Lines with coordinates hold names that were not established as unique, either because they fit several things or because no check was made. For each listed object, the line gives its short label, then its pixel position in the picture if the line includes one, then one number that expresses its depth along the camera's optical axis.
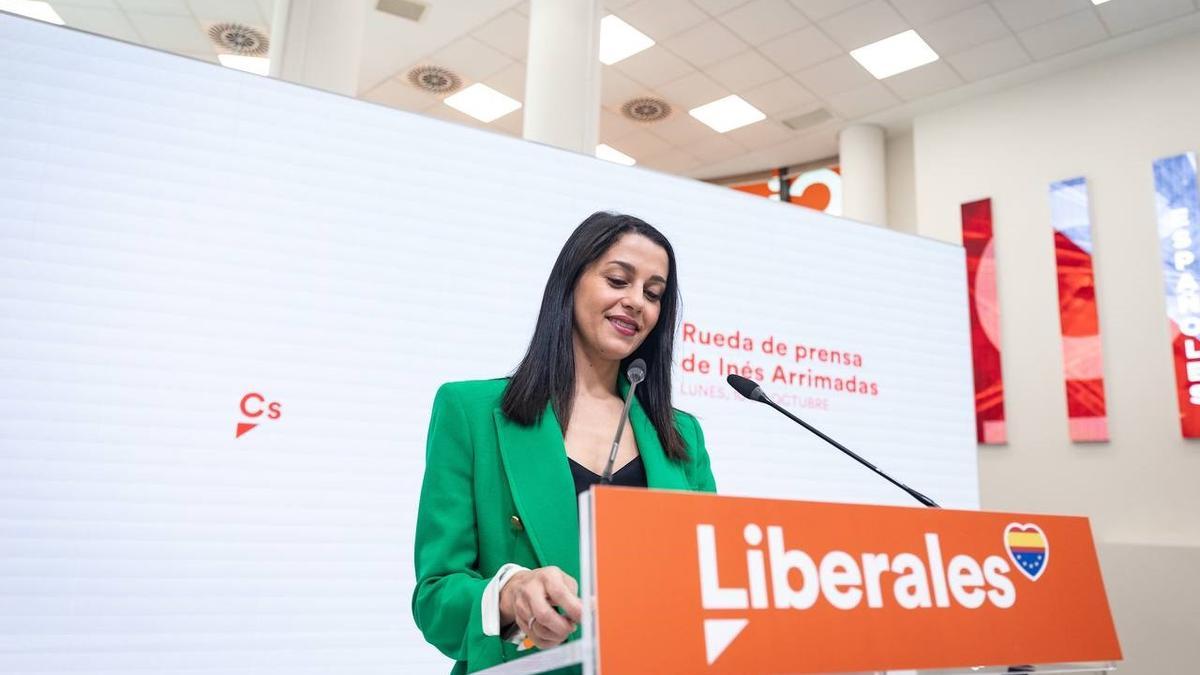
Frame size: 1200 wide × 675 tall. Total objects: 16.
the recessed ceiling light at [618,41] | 5.12
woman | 0.99
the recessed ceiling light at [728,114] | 5.96
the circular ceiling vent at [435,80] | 5.73
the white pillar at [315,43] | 3.45
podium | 0.65
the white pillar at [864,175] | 6.16
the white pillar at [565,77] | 3.70
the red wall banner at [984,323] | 5.19
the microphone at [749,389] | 1.29
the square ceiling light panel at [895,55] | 5.13
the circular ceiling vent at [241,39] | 5.22
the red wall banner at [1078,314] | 4.76
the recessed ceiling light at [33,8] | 5.09
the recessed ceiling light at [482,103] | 5.99
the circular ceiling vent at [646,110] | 6.00
